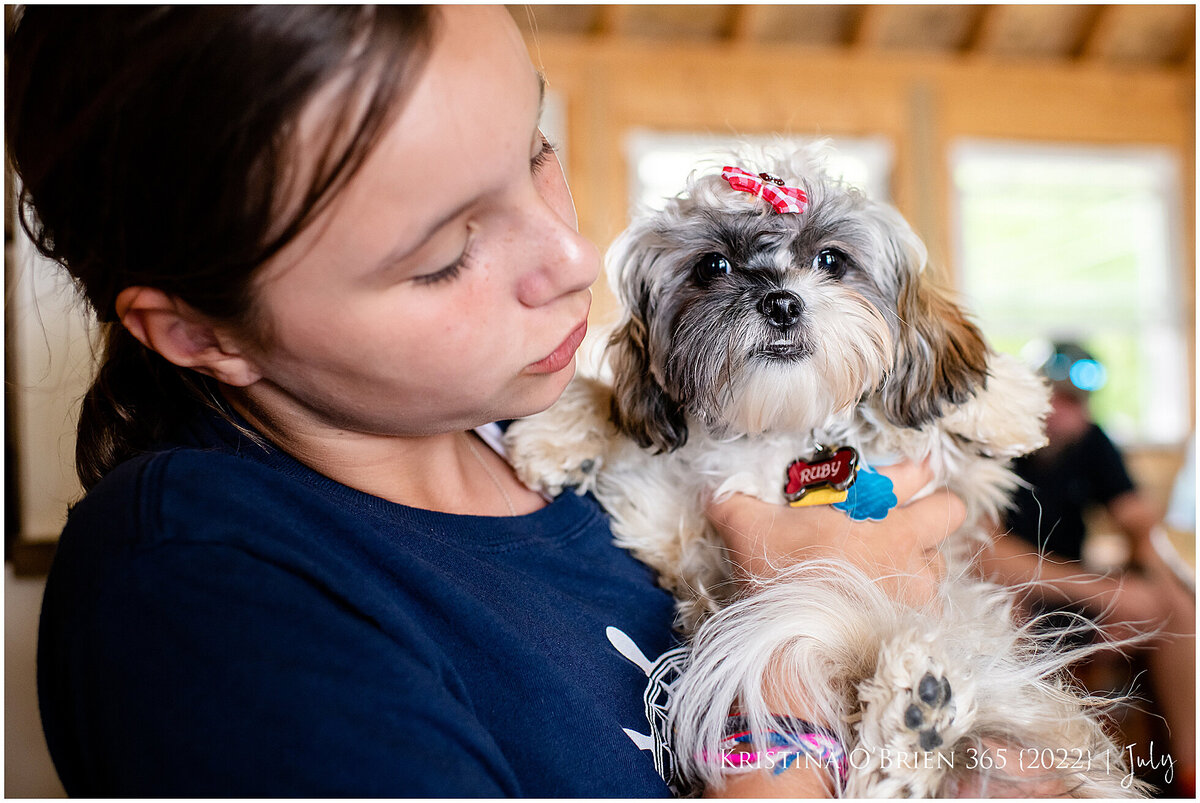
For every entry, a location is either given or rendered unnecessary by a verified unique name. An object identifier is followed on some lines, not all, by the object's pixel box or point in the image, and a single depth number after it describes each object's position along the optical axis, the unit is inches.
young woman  18.6
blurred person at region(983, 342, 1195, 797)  49.4
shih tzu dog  22.9
